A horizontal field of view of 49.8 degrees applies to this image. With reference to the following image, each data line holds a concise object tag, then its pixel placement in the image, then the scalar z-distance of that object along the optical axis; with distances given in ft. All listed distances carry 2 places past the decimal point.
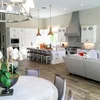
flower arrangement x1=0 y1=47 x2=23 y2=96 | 5.12
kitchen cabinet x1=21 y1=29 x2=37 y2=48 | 27.21
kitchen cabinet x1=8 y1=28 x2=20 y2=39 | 25.66
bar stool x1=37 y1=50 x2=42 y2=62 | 23.41
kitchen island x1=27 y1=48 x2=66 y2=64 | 21.78
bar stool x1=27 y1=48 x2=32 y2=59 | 25.71
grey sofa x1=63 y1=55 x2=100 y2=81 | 12.71
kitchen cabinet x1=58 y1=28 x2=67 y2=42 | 26.61
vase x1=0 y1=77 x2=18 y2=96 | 5.22
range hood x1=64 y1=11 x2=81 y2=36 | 23.88
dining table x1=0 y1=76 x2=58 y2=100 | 5.02
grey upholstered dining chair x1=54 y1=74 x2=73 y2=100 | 5.98
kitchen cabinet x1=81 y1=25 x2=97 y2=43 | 21.53
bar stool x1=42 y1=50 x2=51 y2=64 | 21.82
